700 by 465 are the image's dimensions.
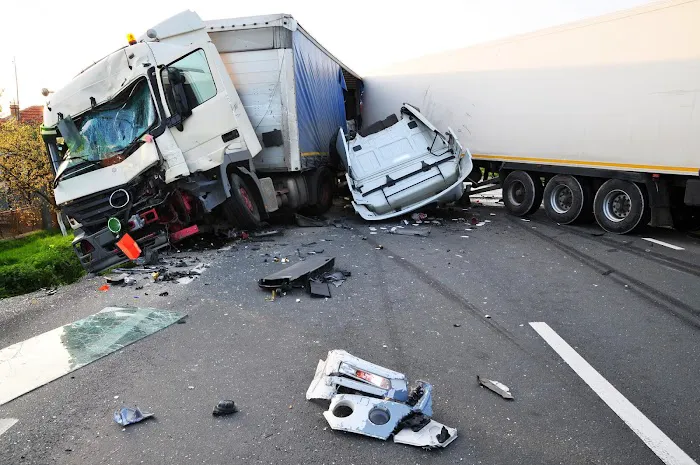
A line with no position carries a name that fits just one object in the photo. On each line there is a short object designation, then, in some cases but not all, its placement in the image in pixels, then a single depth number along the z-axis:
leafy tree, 14.95
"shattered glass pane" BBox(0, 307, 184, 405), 3.63
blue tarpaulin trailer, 8.95
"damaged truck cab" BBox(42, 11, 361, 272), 6.68
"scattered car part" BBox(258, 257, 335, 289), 5.48
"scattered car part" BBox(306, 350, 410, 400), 3.10
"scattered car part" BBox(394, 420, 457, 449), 2.72
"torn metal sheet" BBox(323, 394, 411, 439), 2.82
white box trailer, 6.98
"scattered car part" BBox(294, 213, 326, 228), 10.04
